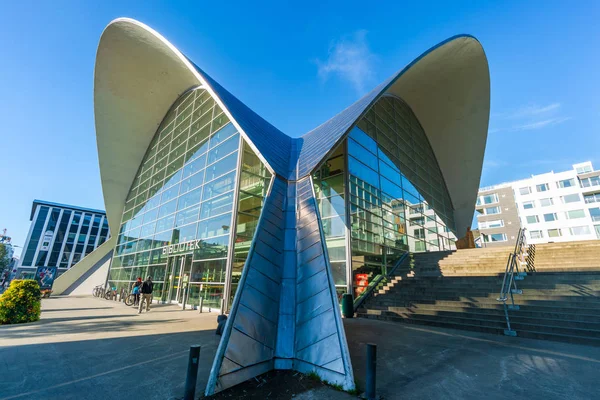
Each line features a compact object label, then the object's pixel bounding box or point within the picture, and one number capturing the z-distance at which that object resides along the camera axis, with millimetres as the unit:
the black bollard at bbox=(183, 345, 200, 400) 3096
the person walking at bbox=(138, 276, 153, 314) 11645
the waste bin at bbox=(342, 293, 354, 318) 9922
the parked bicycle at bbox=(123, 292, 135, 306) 15336
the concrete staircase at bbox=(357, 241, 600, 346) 6801
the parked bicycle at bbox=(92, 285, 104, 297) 22266
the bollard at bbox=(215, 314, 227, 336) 6511
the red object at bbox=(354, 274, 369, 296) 11125
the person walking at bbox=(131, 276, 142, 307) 13945
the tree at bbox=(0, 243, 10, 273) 46406
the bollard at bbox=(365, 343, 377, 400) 3242
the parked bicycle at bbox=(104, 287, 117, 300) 19453
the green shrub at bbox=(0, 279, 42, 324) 8250
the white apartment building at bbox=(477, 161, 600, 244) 41594
